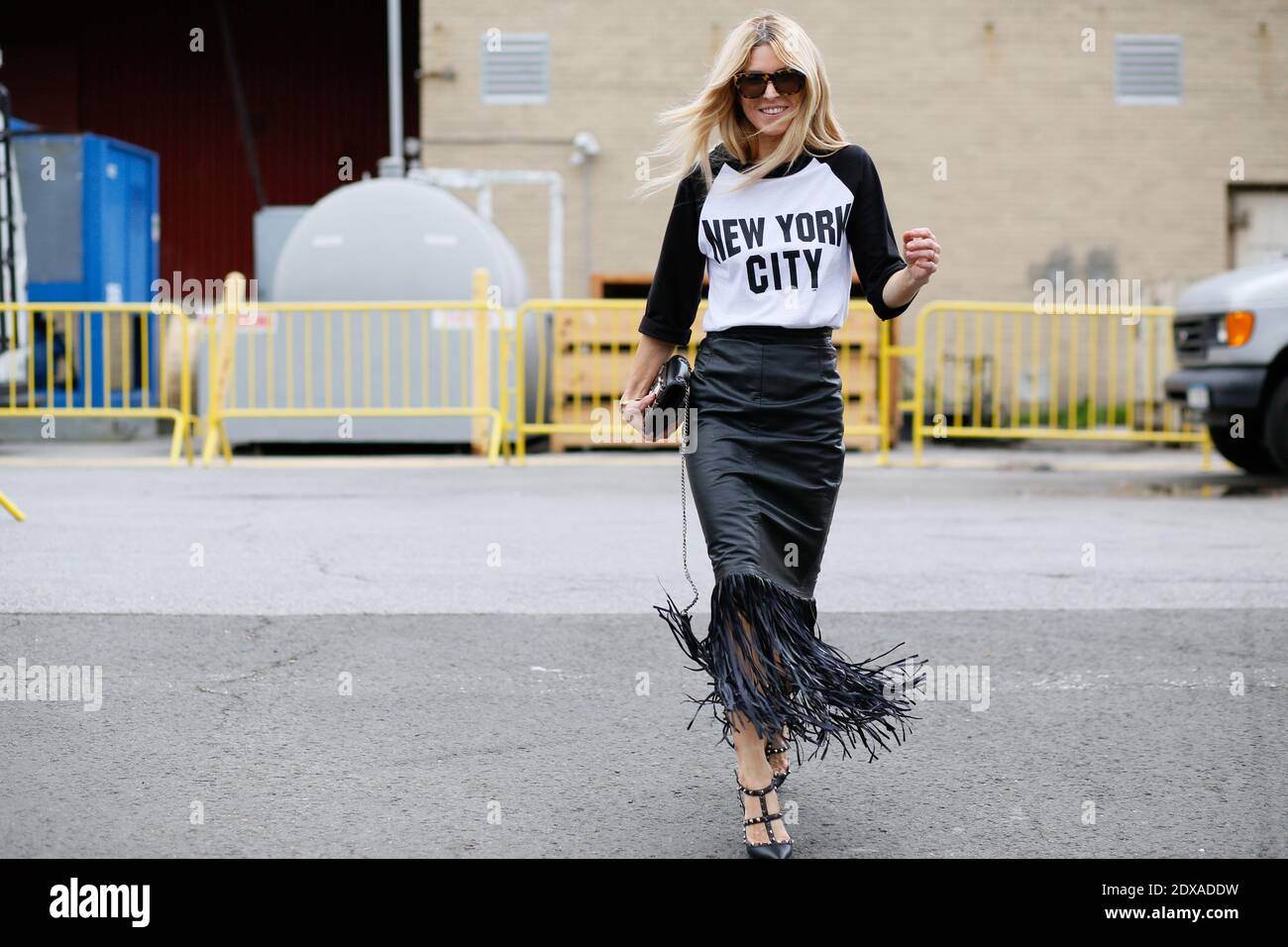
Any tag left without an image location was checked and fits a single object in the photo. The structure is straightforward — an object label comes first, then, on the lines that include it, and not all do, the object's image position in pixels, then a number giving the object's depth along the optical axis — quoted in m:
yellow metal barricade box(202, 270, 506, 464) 14.41
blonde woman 3.64
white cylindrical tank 14.62
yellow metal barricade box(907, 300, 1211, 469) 18.52
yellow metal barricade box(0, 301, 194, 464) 14.06
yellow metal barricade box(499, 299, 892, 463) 15.24
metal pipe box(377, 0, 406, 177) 18.80
